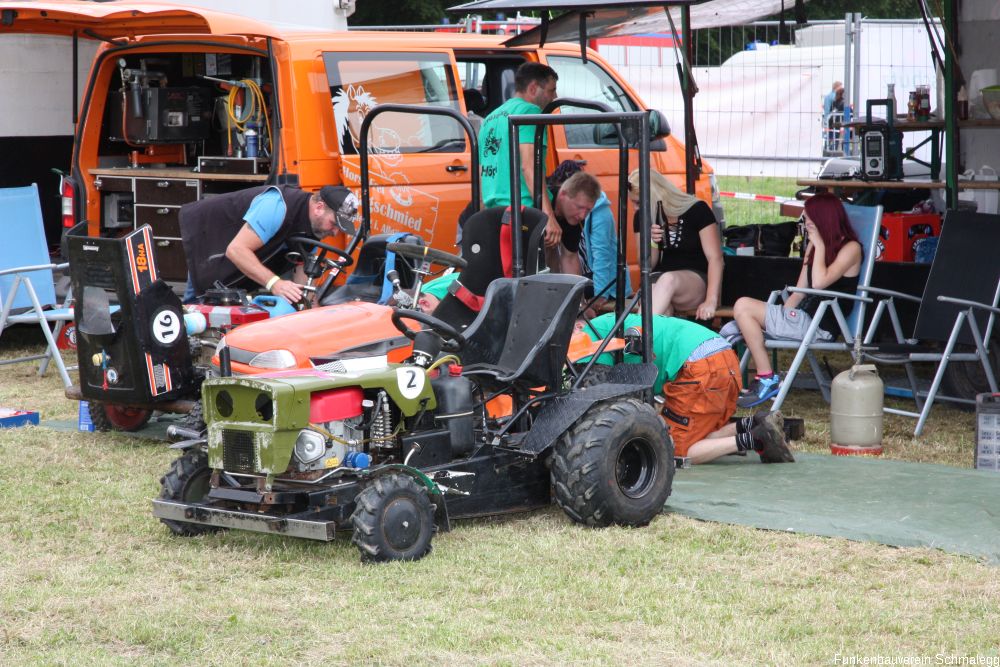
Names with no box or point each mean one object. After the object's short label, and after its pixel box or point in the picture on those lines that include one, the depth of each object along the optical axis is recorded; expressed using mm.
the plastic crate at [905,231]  16861
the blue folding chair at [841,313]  14045
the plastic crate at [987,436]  12196
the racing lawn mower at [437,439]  9072
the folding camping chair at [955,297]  13978
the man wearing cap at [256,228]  13585
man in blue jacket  14310
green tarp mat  9993
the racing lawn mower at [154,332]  11464
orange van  14785
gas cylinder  12913
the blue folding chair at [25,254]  16906
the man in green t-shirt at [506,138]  14581
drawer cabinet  15895
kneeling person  11970
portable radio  17630
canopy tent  14682
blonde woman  15487
